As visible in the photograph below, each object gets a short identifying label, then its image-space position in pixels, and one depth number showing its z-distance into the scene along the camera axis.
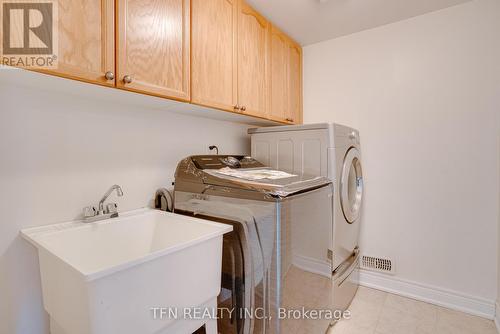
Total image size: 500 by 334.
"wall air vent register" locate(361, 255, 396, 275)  2.20
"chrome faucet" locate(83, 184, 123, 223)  1.24
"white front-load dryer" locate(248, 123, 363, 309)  1.74
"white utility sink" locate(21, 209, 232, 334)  0.75
